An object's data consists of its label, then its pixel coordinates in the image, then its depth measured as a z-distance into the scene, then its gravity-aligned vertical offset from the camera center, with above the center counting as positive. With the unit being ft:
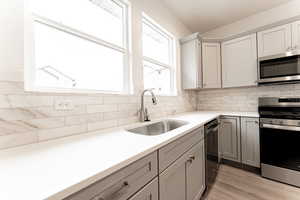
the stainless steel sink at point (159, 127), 4.93 -1.10
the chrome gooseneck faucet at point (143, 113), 5.32 -0.55
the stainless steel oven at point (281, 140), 5.54 -1.82
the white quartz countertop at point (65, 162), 1.36 -0.88
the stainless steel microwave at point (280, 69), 6.17 +1.43
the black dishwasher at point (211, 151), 5.40 -2.27
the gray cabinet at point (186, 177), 3.03 -2.11
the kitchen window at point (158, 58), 6.59 +2.24
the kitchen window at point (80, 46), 3.31 +1.66
